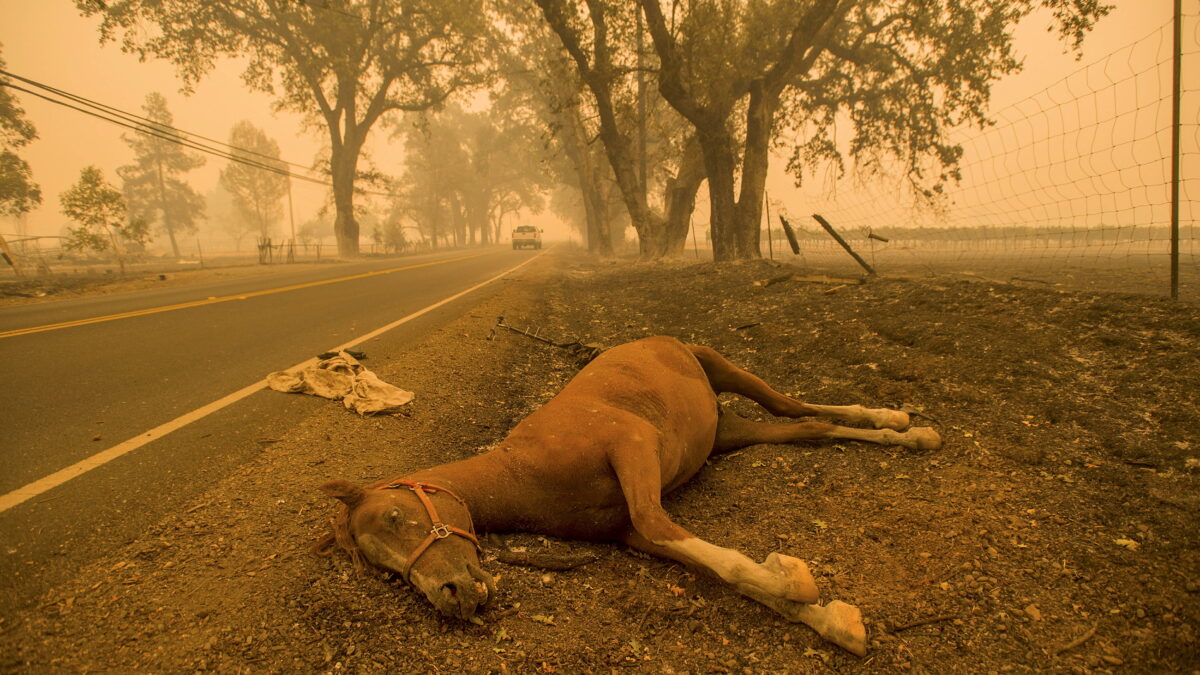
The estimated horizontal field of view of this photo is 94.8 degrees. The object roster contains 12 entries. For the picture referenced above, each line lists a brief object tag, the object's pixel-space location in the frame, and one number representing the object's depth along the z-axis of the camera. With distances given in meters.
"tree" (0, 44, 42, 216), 30.41
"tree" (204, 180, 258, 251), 118.06
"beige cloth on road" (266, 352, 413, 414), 4.71
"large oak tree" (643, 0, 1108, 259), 13.52
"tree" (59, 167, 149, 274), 24.56
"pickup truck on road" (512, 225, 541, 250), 52.47
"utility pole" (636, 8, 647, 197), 22.86
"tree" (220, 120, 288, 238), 70.69
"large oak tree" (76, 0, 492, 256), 26.84
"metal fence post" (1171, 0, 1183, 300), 5.21
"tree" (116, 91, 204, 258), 68.44
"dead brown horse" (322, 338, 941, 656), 2.33
